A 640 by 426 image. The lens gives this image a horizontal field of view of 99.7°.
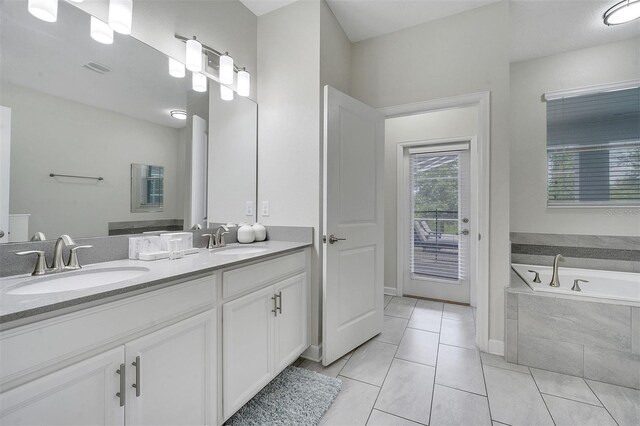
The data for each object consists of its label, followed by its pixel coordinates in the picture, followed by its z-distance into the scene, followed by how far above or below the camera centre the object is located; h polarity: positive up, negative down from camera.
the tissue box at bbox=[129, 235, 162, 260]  1.42 -0.17
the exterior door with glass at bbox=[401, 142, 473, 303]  3.31 -0.08
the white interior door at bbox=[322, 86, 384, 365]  1.98 -0.07
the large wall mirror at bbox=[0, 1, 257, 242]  1.11 +0.42
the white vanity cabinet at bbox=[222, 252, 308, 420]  1.35 -0.65
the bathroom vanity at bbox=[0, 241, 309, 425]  0.73 -0.47
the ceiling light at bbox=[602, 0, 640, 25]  2.02 +1.59
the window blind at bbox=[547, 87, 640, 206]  2.55 +0.68
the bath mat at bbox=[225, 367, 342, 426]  1.44 -1.10
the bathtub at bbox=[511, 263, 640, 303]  2.22 -0.55
